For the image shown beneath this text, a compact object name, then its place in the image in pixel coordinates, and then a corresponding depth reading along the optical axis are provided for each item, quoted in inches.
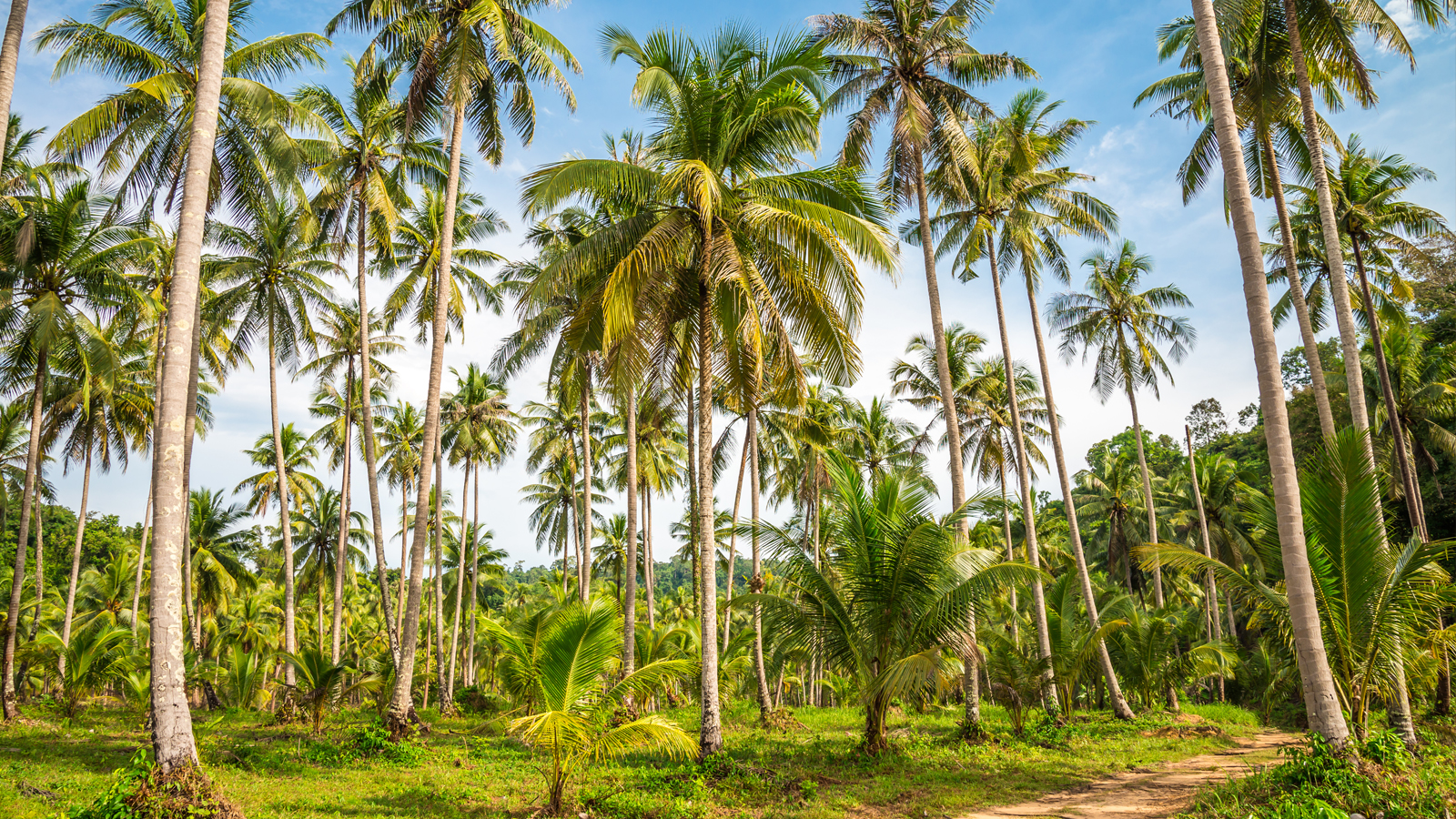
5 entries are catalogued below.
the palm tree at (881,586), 453.7
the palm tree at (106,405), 754.8
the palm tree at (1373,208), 686.5
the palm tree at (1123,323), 942.4
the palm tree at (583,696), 322.7
